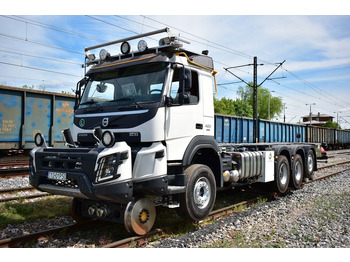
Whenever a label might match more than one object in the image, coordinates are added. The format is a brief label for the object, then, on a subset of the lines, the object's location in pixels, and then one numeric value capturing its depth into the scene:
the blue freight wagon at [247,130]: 17.09
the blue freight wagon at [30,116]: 12.06
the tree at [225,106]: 68.69
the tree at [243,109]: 69.25
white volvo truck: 4.56
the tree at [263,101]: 83.01
